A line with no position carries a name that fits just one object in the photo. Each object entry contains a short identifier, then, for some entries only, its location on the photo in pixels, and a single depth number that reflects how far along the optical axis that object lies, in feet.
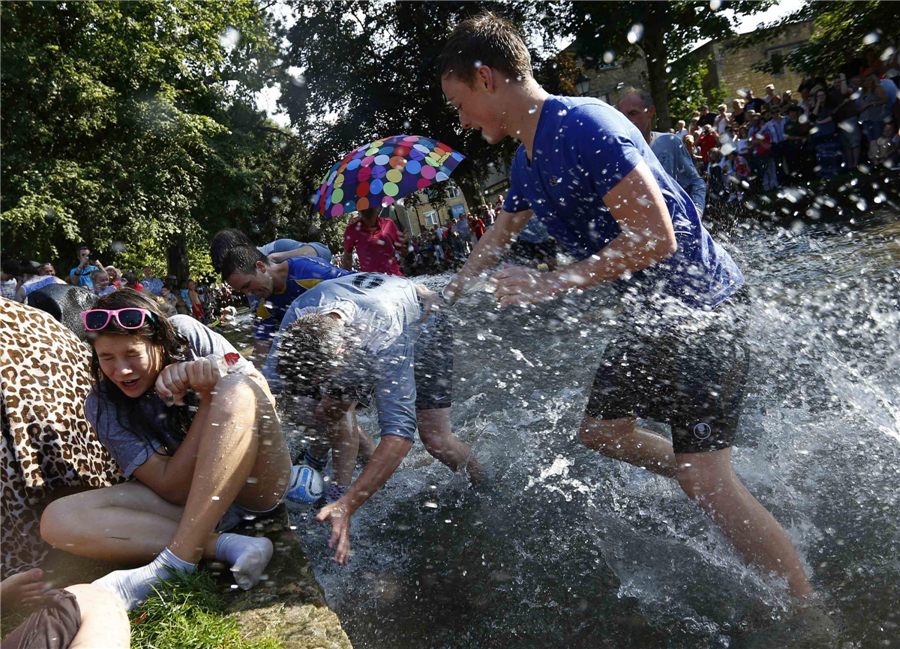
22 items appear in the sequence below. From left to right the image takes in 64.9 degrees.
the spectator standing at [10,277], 35.63
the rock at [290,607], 7.38
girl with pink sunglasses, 8.43
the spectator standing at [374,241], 22.33
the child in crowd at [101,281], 40.43
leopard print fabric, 8.64
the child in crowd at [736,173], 39.71
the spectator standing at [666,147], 20.03
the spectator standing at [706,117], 46.39
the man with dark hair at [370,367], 9.49
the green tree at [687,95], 93.86
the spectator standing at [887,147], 31.96
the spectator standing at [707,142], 40.88
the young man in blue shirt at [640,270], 7.03
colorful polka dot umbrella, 20.42
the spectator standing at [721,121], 41.32
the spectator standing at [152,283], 63.44
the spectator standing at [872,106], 31.78
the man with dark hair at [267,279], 12.79
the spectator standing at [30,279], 34.45
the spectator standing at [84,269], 43.29
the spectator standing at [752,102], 41.33
